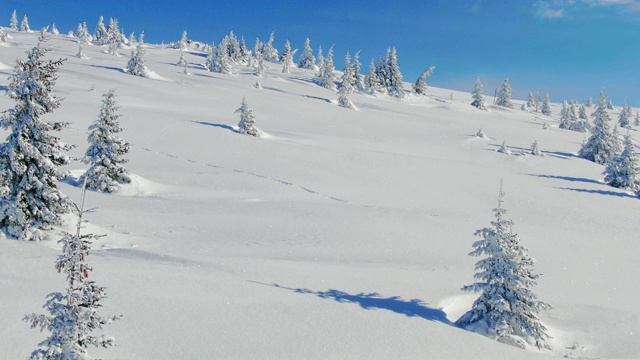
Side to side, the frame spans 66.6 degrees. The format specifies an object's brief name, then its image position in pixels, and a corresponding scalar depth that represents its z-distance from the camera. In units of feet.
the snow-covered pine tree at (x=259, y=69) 326.40
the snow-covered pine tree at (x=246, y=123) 136.26
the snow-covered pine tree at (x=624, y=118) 349.12
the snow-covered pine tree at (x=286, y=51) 421.18
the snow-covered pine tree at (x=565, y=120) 301.61
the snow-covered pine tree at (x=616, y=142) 177.57
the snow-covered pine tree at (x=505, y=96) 369.71
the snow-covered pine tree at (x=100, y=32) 447.42
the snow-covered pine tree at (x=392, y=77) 319.27
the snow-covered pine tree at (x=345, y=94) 233.23
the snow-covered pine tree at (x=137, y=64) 241.35
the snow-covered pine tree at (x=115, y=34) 413.96
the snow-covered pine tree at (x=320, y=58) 406.54
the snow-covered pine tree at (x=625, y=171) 127.95
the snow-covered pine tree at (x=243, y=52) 415.97
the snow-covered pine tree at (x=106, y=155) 74.28
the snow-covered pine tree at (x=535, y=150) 158.51
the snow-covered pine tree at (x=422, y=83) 336.00
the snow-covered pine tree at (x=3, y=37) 313.73
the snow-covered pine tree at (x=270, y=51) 454.40
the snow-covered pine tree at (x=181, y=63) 326.40
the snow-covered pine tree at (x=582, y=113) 345.68
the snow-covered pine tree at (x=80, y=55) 285.35
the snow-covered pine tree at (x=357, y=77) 314.76
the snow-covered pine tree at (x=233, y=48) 403.34
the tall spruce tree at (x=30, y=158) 45.06
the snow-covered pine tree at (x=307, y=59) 432.25
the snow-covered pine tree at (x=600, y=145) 173.27
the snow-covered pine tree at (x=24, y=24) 440.86
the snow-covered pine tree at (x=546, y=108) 402.15
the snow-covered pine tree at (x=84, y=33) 407.54
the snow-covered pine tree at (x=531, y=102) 445.87
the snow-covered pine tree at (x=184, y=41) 434.38
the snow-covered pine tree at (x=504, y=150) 156.15
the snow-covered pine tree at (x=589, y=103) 486.30
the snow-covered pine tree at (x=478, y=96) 318.86
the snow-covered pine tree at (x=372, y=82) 312.29
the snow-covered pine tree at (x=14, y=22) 440.04
